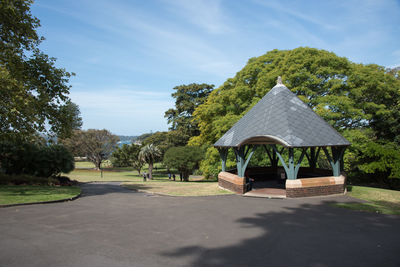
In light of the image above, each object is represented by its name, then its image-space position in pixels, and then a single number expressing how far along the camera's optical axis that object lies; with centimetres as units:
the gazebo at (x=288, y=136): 1421
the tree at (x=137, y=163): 5941
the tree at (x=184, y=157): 3969
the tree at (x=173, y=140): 5656
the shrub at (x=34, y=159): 2334
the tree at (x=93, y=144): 6356
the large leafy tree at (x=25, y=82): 1430
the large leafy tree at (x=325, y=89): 2430
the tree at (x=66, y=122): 1769
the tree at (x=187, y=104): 5756
